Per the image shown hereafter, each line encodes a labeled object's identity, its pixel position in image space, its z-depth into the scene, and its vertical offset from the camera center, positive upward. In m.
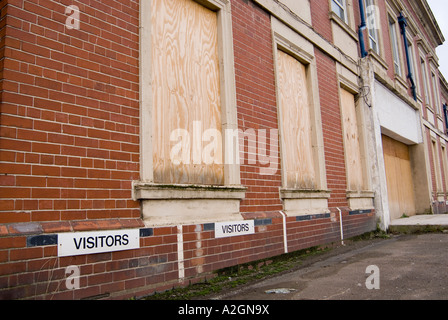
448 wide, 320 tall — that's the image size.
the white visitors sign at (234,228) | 4.58 -0.27
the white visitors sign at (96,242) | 3.06 -0.26
